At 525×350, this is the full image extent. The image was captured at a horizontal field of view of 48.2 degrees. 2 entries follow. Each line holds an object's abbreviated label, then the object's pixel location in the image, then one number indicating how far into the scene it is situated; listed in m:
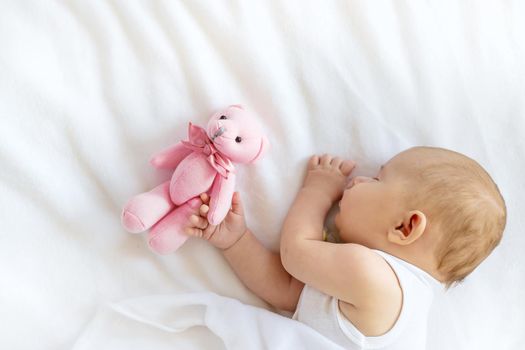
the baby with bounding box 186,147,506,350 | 1.04
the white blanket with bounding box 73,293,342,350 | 1.12
